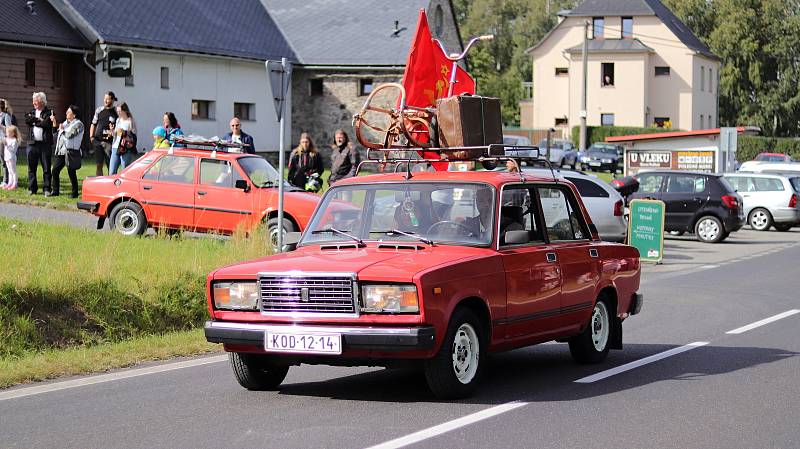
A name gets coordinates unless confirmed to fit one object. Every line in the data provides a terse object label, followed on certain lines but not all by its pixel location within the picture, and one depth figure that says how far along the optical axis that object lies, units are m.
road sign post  17.00
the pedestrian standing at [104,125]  26.09
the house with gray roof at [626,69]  84.06
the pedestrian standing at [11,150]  25.94
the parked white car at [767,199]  37.12
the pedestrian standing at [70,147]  25.12
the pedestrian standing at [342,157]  22.45
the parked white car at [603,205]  25.34
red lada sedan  8.62
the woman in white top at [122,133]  24.72
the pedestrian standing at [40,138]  25.39
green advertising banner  25.09
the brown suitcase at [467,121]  11.73
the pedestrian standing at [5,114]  27.28
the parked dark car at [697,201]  31.77
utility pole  52.01
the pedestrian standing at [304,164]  22.56
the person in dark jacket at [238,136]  24.06
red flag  17.16
